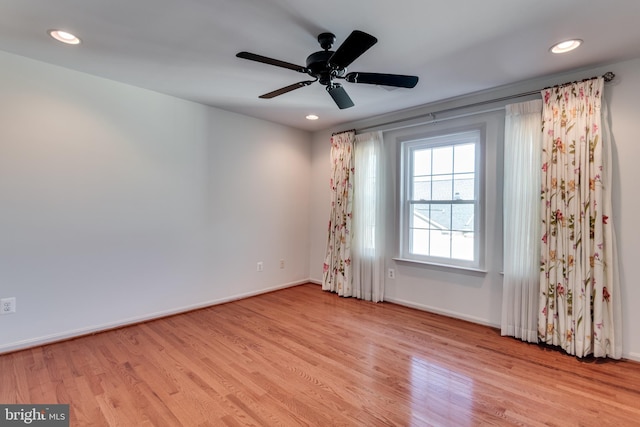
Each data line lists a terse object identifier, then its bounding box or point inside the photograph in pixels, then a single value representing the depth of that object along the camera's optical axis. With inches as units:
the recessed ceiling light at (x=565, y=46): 87.0
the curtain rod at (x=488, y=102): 99.4
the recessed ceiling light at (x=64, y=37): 85.0
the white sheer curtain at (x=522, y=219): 111.5
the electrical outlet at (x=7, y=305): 98.4
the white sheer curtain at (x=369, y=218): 157.8
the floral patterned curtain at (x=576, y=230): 97.7
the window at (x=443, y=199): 133.0
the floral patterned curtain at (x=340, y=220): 166.9
